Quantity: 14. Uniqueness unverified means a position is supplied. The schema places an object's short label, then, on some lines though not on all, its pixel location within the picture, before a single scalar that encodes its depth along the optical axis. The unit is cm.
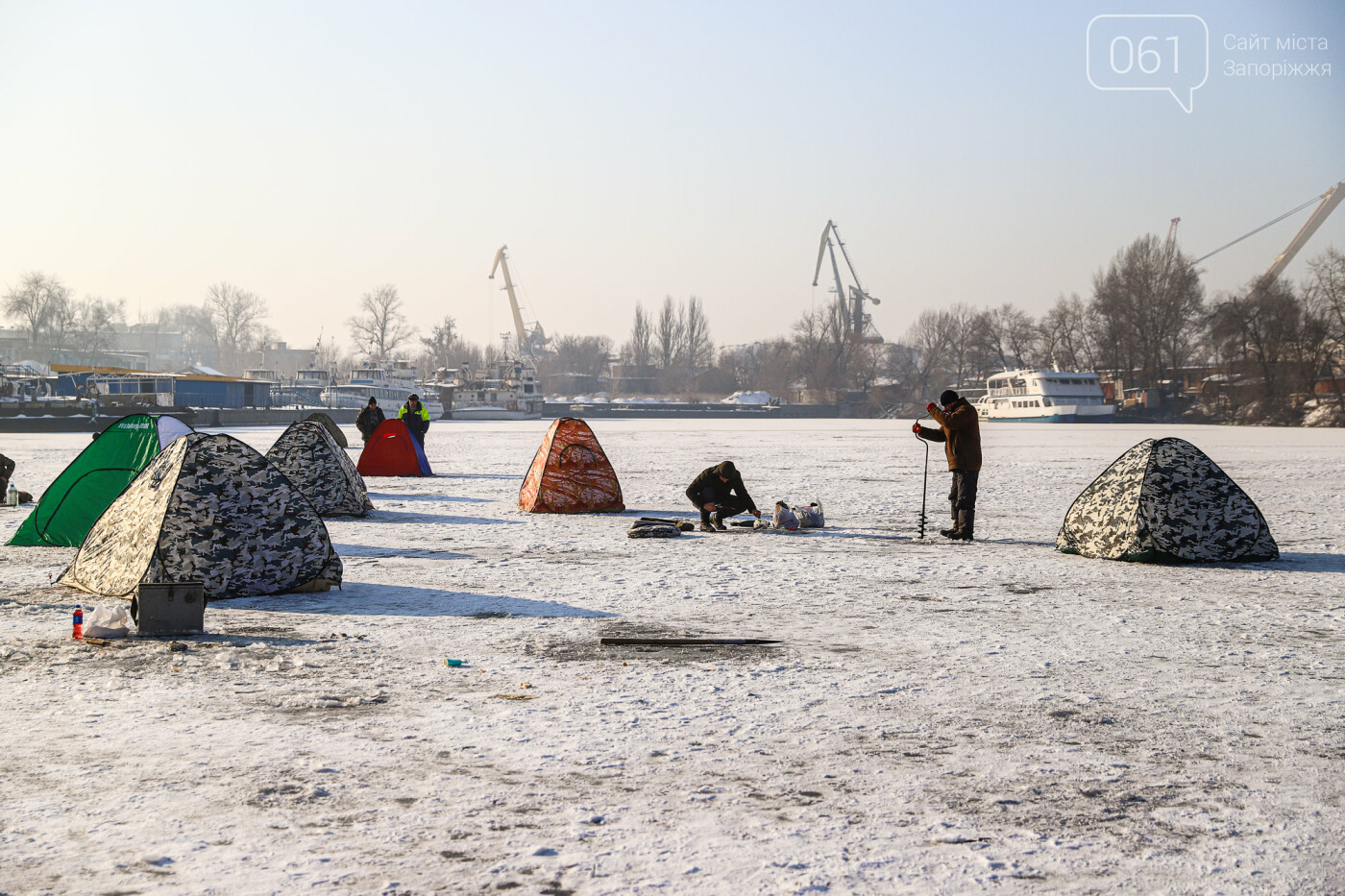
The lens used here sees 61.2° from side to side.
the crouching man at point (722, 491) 1397
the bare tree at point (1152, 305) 8969
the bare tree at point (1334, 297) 7319
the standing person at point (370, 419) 2379
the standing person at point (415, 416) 2367
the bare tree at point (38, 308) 11194
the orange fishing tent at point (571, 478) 1566
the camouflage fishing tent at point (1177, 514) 1057
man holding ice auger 1261
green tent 1181
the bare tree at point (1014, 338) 10506
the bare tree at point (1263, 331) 7488
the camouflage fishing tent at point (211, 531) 838
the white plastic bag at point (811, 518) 1360
